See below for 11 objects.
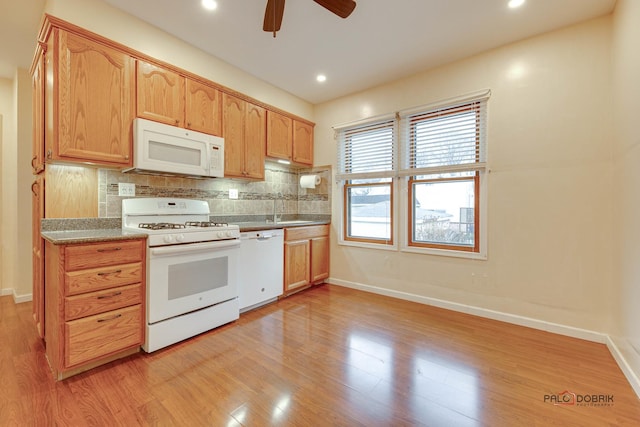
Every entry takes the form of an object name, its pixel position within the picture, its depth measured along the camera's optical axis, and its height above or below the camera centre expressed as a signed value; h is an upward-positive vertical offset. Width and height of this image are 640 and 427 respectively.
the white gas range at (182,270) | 2.06 -0.50
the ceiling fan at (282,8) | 1.84 +1.41
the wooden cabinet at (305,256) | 3.32 -0.60
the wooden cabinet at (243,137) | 2.99 +0.85
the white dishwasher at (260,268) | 2.81 -0.62
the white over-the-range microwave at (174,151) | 2.26 +0.55
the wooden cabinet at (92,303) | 1.70 -0.62
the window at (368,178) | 3.49 +0.45
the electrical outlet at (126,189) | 2.46 +0.19
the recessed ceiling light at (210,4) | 2.12 +1.63
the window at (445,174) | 2.85 +0.43
